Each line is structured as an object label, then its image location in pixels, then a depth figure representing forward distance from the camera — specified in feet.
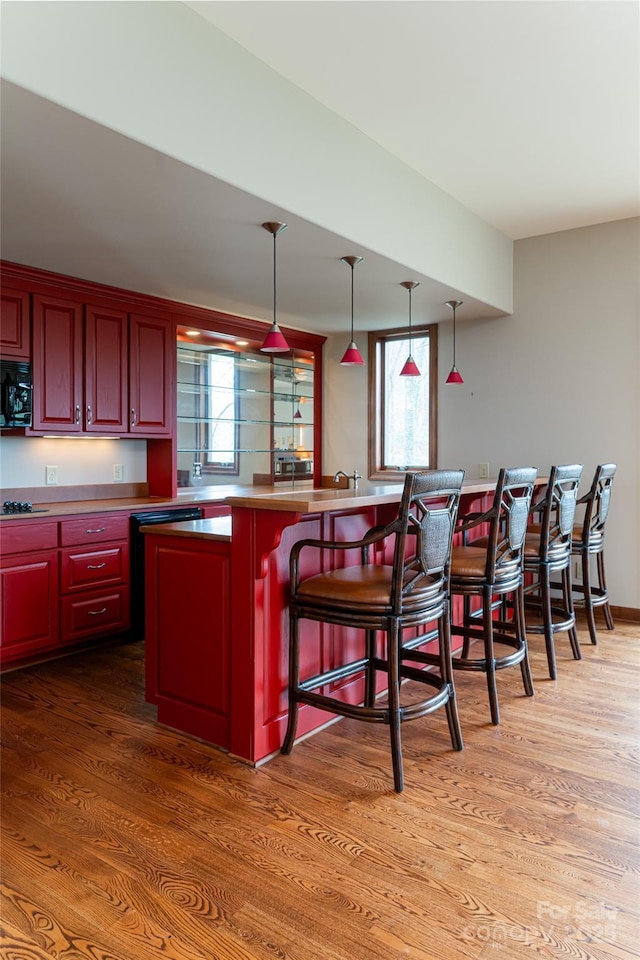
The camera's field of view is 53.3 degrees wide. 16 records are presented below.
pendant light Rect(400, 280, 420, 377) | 13.69
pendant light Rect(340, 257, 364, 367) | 12.67
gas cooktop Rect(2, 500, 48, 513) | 11.95
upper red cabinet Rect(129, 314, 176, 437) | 14.49
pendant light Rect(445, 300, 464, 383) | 15.24
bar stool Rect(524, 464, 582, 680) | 11.00
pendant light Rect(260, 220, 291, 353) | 10.50
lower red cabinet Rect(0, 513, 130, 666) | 11.35
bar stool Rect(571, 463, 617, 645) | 12.89
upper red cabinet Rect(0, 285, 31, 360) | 12.07
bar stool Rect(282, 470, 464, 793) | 7.43
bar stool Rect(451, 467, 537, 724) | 9.16
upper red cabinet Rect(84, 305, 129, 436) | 13.53
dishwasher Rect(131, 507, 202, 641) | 13.44
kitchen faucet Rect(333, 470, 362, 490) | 17.47
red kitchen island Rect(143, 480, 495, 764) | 7.88
